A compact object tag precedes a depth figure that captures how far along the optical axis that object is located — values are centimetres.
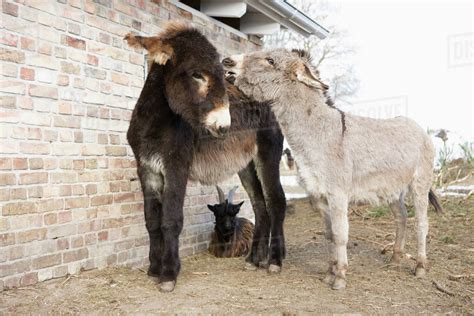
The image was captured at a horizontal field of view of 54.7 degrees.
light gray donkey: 420
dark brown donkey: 398
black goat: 596
